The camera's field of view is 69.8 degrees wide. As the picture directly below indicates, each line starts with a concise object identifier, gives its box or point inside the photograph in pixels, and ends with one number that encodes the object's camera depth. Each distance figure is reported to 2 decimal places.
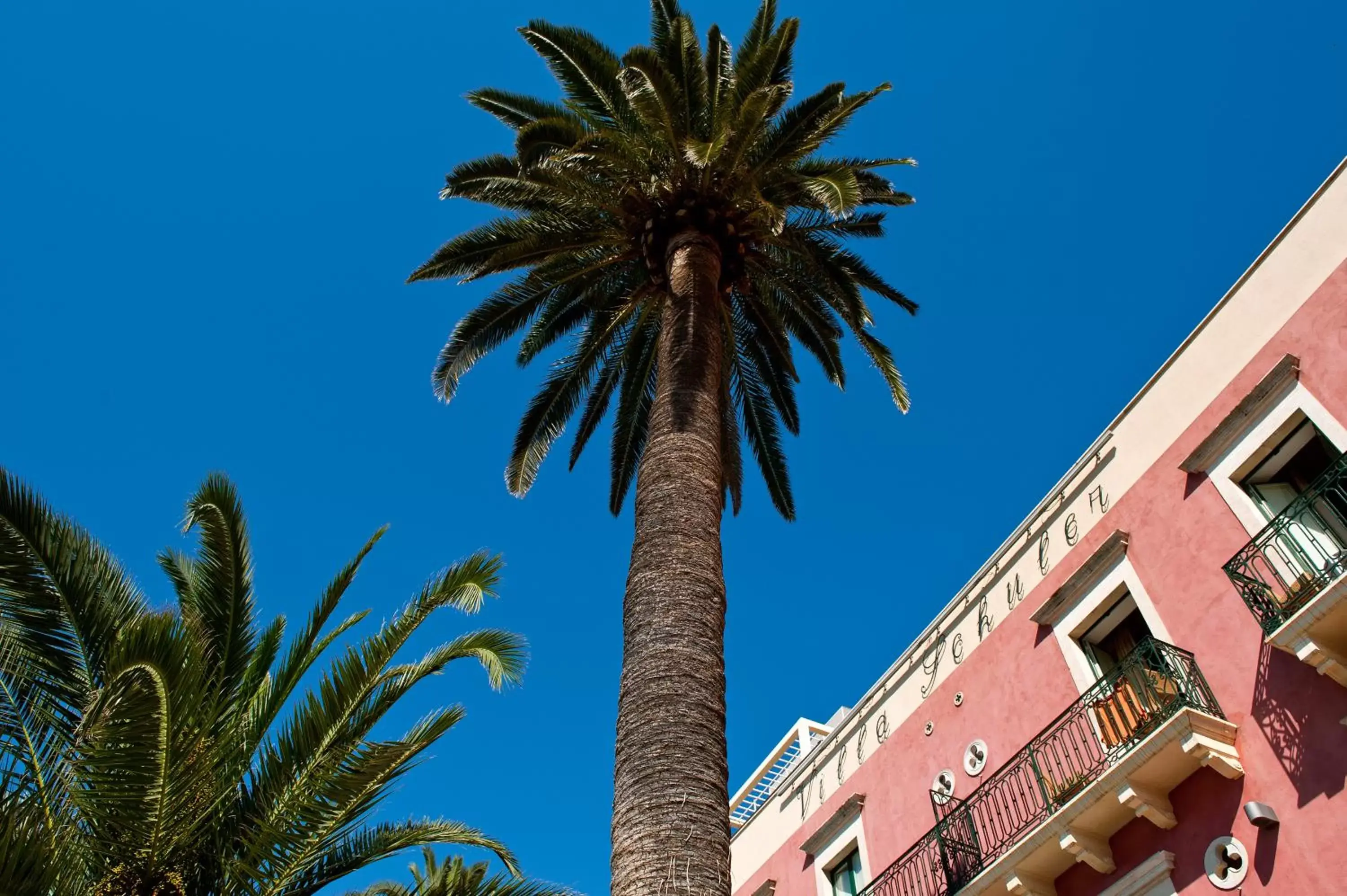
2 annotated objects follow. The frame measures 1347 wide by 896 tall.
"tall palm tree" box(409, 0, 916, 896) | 7.14
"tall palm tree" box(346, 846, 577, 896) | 7.51
